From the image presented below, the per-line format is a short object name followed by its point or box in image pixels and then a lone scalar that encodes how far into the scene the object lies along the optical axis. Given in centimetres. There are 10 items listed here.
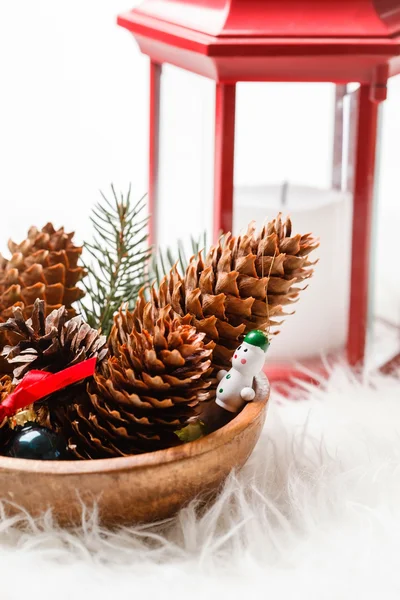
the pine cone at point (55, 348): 71
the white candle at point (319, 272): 96
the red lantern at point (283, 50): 86
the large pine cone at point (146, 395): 68
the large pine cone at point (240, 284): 72
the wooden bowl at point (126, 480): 66
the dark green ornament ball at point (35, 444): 68
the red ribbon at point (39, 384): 69
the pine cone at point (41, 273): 76
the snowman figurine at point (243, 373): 71
